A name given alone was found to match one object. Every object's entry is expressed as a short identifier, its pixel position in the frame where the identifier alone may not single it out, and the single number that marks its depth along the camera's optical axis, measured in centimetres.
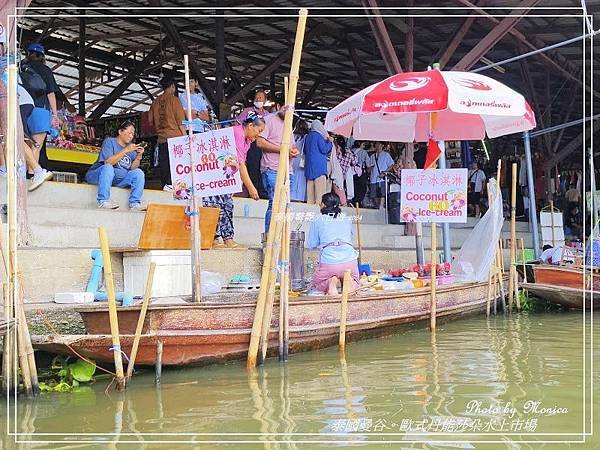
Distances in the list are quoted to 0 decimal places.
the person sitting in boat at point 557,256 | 1020
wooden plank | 654
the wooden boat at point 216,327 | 508
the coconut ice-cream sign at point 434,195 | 721
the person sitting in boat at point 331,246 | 687
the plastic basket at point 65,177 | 956
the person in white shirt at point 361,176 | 1314
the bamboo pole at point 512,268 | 913
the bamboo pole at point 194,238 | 577
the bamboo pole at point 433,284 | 728
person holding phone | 802
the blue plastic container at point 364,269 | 805
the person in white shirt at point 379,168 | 1311
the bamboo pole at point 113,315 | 472
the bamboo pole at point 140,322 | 491
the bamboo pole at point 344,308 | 620
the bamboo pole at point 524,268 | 988
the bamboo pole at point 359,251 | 871
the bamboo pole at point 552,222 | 1101
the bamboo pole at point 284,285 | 577
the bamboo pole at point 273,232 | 558
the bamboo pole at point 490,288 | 893
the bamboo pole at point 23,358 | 445
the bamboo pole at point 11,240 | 439
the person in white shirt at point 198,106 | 889
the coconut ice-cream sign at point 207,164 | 578
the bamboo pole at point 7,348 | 443
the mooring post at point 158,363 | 514
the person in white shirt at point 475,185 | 1553
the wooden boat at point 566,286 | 927
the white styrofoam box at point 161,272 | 630
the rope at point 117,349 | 483
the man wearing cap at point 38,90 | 753
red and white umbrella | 675
